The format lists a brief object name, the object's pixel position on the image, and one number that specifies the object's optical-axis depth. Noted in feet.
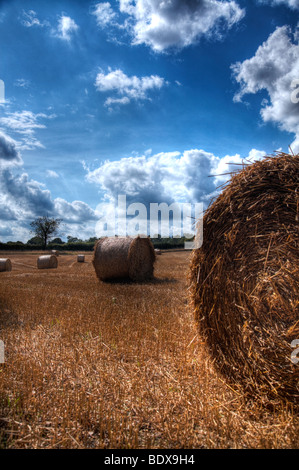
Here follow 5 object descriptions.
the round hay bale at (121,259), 36.22
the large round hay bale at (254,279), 10.12
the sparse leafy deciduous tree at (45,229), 199.52
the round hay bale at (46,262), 62.90
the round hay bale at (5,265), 57.62
